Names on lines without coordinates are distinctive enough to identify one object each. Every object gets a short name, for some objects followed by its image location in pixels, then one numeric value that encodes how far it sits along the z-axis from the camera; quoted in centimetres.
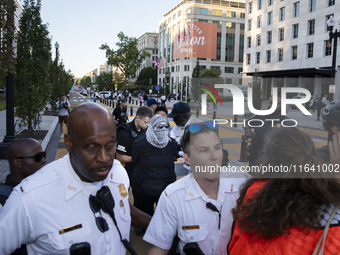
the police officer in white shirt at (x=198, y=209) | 188
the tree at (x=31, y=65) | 1131
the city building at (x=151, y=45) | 12712
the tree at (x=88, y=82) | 18300
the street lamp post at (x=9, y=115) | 844
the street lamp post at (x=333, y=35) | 1491
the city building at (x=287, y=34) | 3731
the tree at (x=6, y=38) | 673
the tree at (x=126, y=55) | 4997
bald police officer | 153
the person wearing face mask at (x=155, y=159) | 349
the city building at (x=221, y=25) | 7831
